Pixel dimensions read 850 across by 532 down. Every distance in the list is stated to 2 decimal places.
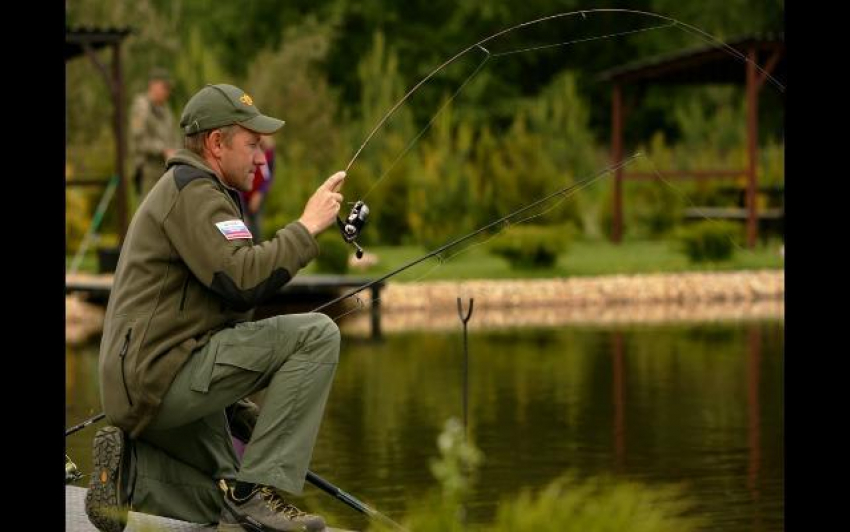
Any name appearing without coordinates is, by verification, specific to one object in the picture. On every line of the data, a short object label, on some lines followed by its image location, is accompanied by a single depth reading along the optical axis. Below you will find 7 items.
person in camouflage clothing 19.16
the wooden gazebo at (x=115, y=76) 22.70
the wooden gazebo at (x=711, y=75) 26.23
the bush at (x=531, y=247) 22.22
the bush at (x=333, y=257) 21.14
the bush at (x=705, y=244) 23.12
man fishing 5.81
